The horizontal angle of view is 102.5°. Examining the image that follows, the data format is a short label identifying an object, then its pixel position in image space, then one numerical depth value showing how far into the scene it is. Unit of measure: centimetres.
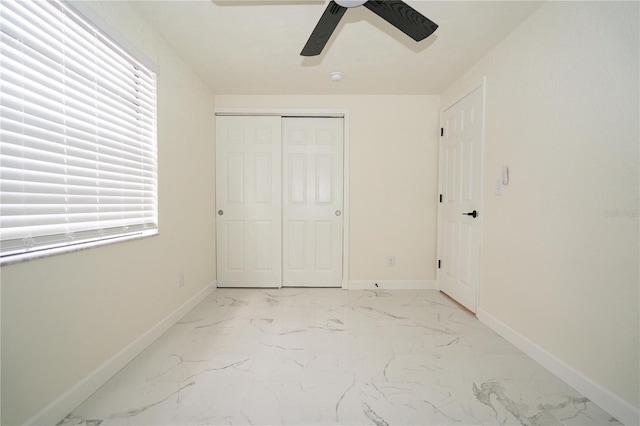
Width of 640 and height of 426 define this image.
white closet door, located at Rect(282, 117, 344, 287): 312
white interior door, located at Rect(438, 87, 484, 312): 233
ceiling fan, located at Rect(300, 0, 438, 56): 130
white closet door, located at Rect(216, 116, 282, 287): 309
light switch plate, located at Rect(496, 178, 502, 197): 203
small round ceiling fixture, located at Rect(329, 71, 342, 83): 252
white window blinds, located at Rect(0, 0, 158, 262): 105
